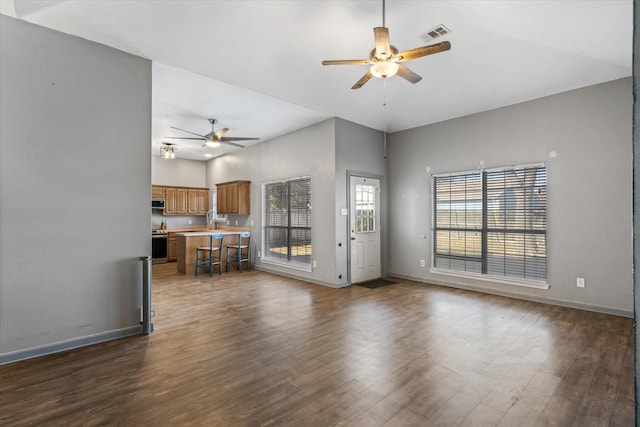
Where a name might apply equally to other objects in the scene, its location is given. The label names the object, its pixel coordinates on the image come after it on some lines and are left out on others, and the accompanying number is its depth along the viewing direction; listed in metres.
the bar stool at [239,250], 7.36
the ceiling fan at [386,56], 2.63
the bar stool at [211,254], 6.81
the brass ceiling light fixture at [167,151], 7.42
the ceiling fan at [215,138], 5.67
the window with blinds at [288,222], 6.58
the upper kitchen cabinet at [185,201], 9.16
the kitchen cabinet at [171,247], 8.84
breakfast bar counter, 7.13
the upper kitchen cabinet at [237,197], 7.89
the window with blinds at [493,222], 4.79
